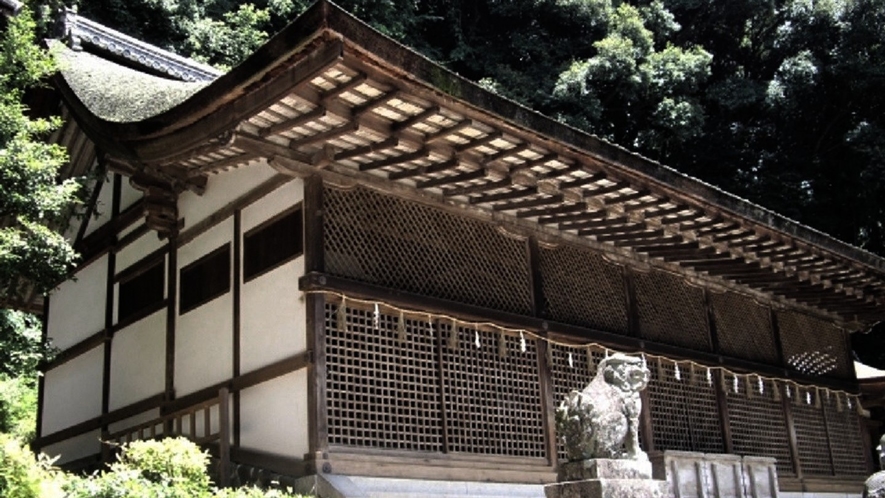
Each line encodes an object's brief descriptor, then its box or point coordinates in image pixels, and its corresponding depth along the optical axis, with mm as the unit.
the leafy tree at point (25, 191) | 9953
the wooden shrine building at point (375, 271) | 8758
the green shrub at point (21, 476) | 5805
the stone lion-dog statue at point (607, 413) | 7340
